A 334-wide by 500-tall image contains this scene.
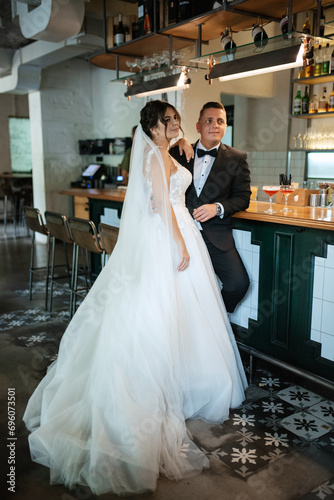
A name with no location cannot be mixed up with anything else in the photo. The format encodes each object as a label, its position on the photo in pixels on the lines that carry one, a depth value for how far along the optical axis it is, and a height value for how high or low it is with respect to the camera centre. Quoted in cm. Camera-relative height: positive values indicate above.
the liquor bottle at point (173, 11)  386 +134
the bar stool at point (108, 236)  326 -49
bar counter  272 -74
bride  207 -100
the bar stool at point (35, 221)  452 -53
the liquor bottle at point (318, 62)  545 +129
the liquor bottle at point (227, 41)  366 +103
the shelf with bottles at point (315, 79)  527 +107
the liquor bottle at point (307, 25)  504 +160
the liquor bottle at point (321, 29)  330 +103
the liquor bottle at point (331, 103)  535 +78
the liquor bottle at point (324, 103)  549 +80
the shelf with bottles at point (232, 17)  331 +118
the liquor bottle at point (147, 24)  422 +133
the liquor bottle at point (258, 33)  341 +101
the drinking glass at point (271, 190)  316 -14
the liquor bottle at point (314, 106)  557 +78
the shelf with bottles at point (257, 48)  295 +84
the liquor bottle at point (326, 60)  535 +131
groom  308 -15
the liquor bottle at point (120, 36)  463 +133
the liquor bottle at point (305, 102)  573 +84
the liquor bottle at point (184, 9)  379 +133
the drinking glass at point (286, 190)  319 -14
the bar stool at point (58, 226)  412 -53
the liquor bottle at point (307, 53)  296 +77
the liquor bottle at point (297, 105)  571 +80
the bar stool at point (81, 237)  367 -57
